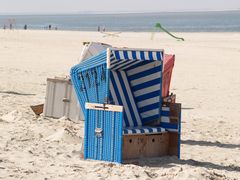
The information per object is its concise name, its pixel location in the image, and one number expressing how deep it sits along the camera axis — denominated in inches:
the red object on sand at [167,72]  605.8
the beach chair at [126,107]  467.5
